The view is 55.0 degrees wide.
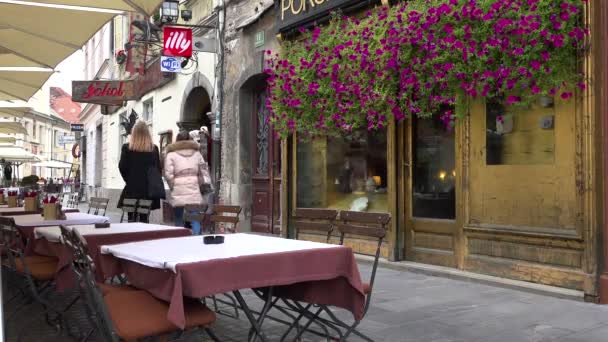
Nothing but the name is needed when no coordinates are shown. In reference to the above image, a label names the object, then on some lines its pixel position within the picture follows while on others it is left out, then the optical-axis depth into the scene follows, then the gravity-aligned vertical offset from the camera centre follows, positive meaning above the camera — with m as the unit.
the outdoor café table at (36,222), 4.85 -0.35
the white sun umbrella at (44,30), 5.45 +1.55
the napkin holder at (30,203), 7.00 -0.24
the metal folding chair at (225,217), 5.20 -0.31
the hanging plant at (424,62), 4.79 +1.15
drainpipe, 11.24 +1.58
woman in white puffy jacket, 6.93 +0.10
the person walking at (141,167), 6.82 +0.19
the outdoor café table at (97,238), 3.64 -0.41
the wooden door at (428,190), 6.38 -0.10
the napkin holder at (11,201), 7.78 -0.24
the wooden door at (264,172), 10.03 +0.19
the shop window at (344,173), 7.36 +0.13
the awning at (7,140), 16.77 +1.28
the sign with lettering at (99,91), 15.19 +2.41
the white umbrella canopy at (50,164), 25.84 +0.86
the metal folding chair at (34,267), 4.21 -0.68
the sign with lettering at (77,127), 29.62 +2.84
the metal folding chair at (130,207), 6.32 -0.27
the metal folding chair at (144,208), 6.00 -0.26
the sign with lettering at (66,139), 28.81 +2.17
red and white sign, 10.87 +2.65
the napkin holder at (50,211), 5.49 -0.26
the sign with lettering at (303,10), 7.57 +2.39
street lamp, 11.95 +3.53
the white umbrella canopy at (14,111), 11.05 +1.42
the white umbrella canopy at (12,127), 13.54 +1.40
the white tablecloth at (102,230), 4.30 -0.36
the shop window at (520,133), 5.35 +0.46
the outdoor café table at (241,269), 2.76 -0.45
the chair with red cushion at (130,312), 2.81 -0.68
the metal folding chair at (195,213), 5.35 -0.29
